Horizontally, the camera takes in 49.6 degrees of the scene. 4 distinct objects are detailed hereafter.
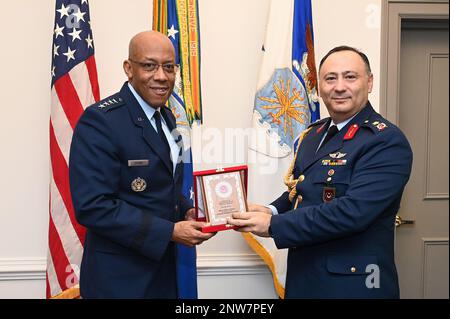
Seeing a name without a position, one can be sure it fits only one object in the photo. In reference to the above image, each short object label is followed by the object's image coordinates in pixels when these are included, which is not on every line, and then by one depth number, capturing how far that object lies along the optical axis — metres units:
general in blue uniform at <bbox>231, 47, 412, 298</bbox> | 1.76
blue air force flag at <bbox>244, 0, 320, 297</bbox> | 2.89
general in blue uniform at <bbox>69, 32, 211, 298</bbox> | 1.80
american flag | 2.75
